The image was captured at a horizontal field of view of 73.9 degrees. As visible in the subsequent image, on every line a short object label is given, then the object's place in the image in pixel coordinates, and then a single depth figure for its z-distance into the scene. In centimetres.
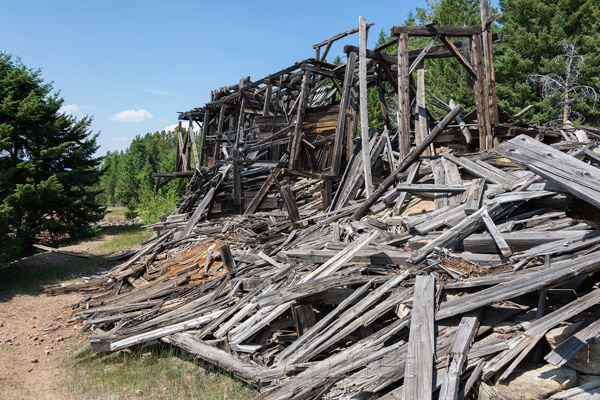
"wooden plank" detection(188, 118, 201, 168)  1828
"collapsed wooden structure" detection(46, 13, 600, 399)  365
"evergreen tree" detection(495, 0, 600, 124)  2175
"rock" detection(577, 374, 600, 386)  344
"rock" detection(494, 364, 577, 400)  345
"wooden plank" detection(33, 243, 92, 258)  1271
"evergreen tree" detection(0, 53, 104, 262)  1296
